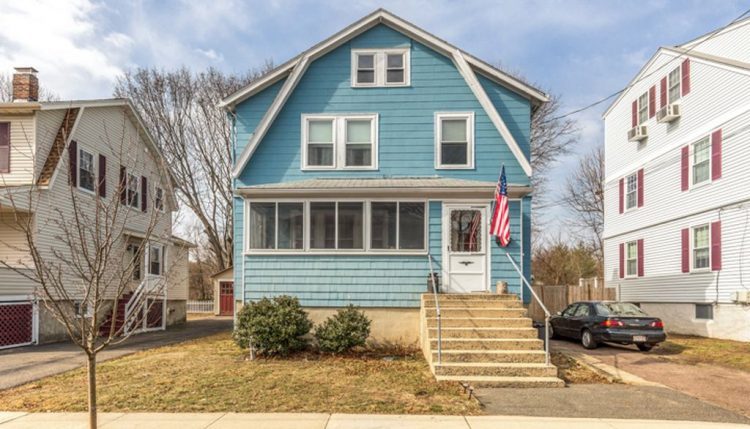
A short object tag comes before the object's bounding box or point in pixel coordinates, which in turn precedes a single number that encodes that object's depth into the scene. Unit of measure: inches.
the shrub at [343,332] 433.4
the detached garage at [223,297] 1208.2
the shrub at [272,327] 421.4
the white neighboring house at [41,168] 548.1
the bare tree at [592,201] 1343.5
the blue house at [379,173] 485.7
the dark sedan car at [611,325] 511.2
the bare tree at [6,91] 1093.8
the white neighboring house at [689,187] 597.3
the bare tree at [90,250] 198.1
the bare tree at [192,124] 1149.1
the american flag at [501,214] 451.8
